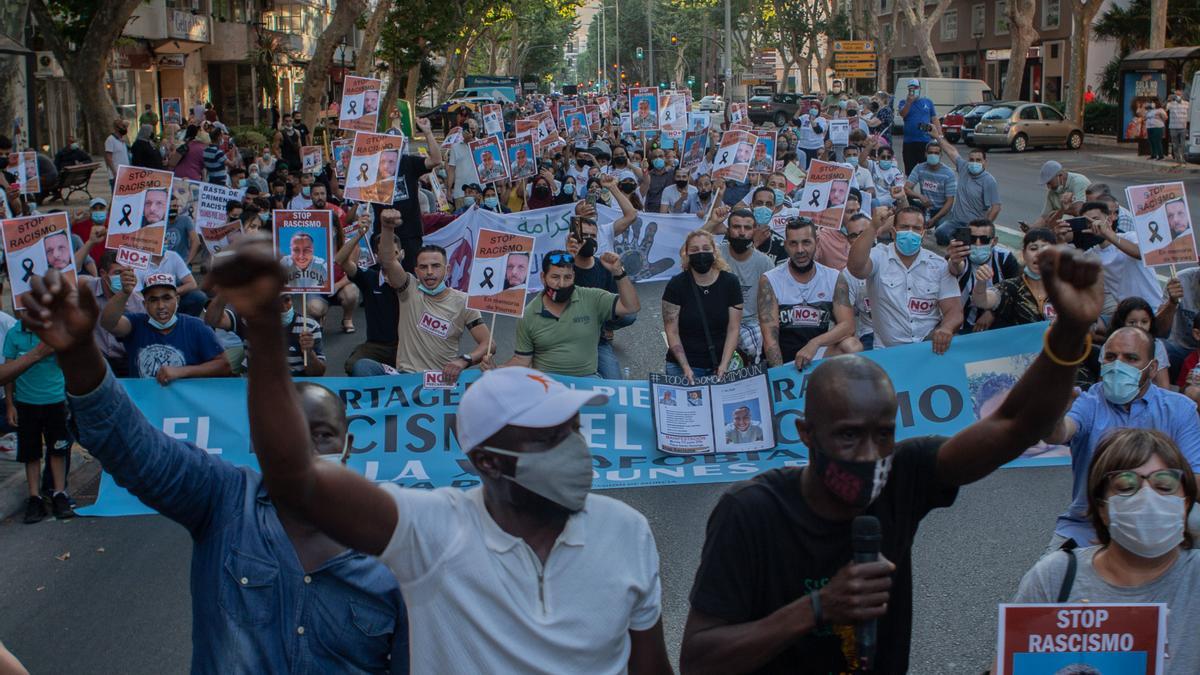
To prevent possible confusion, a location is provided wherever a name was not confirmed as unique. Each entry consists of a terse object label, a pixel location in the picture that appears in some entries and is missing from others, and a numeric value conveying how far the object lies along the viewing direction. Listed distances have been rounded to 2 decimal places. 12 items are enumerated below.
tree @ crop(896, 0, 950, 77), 47.28
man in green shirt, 8.70
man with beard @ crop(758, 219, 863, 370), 8.99
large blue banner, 8.41
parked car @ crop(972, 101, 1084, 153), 41.88
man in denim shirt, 3.11
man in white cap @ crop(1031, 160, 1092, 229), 12.52
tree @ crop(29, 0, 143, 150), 26.81
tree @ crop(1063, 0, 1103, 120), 41.75
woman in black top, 8.85
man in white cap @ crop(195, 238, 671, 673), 2.62
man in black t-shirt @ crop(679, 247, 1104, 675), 2.78
